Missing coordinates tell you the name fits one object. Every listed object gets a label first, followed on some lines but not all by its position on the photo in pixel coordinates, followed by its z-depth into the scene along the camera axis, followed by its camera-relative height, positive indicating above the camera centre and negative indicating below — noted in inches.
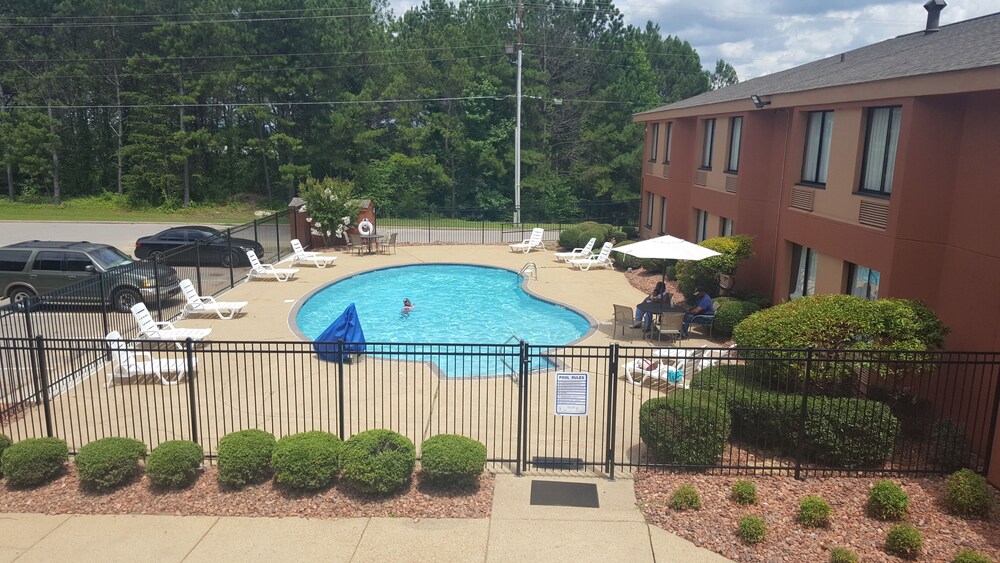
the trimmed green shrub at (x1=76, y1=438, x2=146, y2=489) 356.2 -162.7
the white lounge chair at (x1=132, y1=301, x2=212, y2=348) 583.5 -156.7
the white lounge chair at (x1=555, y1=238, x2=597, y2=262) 1080.8 -146.5
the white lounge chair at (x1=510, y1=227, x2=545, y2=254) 1232.8 -151.5
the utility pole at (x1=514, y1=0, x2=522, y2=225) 1644.1 -12.8
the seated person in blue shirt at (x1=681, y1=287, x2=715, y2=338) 659.4 -141.9
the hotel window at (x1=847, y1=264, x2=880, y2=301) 532.4 -92.3
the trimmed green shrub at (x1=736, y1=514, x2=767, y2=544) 311.6 -166.2
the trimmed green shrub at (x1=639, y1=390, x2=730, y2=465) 378.3 -147.8
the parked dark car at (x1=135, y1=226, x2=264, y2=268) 926.4 -132.3
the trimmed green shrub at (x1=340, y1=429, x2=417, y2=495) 349.4 -156.9
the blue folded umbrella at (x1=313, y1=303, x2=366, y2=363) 570.6 -146.1
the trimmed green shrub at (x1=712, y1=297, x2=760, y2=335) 646.5 -141.5
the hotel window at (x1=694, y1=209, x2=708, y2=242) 997.2 -91.0
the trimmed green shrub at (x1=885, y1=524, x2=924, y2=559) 298.7 -162.9
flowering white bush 1165.7 -84.5
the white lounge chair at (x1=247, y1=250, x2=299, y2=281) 932.6 -158.8
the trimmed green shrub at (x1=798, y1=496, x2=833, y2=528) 323.3 -163.5
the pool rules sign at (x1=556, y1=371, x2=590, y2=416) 380.8 -128.9
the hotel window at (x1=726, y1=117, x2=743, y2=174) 872.3 +27.8
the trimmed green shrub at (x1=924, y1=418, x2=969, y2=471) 377.4 -153.8
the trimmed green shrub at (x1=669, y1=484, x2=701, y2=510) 342.0 -167.9
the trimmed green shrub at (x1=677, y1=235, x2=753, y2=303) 720.3 -105.9
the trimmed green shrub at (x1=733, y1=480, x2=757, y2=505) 344.2 -165.0
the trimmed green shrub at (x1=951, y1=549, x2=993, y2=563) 281.1 -159.4
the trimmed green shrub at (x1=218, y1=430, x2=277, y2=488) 356.2 -158.5
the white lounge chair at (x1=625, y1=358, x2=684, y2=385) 521.3 -162.7
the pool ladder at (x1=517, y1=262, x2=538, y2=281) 1006.3 -167.8
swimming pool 754.2 -189.5
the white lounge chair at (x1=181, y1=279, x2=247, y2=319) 719.7 -160.2
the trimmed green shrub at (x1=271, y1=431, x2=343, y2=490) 352.2 -158.5
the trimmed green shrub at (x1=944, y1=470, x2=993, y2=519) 334.0 -159.6
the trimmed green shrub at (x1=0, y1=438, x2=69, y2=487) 360.5 -164.8
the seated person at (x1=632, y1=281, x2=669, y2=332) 667.0 -149.2
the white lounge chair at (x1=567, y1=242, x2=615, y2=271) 1056.2 -155.0
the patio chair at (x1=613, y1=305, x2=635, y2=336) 652.7 -147.8
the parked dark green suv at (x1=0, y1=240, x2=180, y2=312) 747.4 -129.7
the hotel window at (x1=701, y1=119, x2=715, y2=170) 975.0 +26.3
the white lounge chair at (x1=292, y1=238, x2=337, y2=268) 1066.7 -159.6
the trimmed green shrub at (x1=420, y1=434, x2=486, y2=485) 354.0 -156.2
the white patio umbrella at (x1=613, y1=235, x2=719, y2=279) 662.5 -85.5
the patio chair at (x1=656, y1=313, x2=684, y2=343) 626.2 -146.7
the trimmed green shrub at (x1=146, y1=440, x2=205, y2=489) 355.3 -162.2
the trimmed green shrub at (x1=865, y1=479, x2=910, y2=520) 329.1 -160.6
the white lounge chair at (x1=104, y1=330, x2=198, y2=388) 495.5 -161.0
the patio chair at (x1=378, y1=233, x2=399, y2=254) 1203.9 -160.1
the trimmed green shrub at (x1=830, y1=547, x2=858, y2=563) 289.4 -164.4
